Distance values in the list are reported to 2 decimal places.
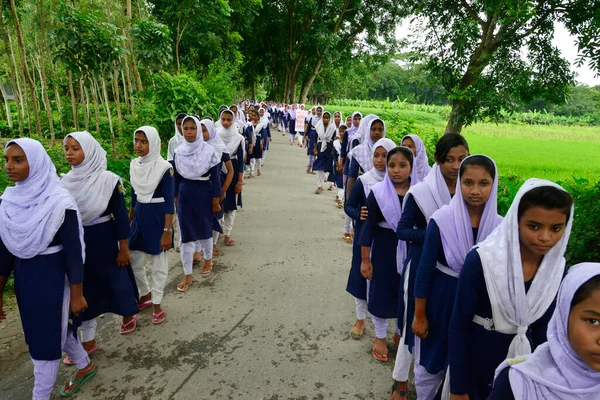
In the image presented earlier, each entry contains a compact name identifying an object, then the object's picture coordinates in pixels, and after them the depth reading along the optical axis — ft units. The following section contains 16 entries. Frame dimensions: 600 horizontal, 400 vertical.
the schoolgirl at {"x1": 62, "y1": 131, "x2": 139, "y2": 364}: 8.47
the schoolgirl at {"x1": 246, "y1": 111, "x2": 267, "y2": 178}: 32.45
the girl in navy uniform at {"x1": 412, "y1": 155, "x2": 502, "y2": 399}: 6.06
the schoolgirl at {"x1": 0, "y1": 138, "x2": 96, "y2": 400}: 6.88
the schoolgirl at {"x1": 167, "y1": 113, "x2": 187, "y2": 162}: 15.97
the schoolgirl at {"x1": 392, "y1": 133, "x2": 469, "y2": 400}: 7.29
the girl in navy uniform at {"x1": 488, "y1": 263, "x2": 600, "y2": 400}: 3.51
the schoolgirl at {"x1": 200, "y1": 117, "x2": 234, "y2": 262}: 15.51
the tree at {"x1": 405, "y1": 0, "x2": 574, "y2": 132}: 18.99
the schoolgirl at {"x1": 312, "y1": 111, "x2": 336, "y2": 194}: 28.25
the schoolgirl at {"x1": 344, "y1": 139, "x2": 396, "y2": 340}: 10.12
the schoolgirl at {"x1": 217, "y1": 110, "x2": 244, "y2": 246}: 17.87
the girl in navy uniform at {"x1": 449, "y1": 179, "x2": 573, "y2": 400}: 4.69
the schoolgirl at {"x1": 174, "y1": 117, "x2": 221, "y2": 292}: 13.05
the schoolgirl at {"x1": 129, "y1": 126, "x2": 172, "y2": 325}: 10.78
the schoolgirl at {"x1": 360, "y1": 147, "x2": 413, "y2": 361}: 8.90
